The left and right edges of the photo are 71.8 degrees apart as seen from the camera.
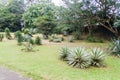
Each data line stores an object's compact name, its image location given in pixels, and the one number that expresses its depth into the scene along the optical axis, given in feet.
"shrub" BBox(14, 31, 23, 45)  23.01
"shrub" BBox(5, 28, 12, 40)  28.88
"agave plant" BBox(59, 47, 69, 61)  15.40
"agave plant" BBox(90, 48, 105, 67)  13.99
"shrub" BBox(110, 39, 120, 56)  18.15
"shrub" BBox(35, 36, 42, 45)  23.43
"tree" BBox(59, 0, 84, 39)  22.15
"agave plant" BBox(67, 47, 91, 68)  13.45
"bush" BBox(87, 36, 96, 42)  28.96
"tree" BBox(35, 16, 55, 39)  29.20
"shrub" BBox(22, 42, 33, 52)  18.82
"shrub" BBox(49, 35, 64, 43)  27.60
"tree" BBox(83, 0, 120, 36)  22.03
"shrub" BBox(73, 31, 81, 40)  30.95
